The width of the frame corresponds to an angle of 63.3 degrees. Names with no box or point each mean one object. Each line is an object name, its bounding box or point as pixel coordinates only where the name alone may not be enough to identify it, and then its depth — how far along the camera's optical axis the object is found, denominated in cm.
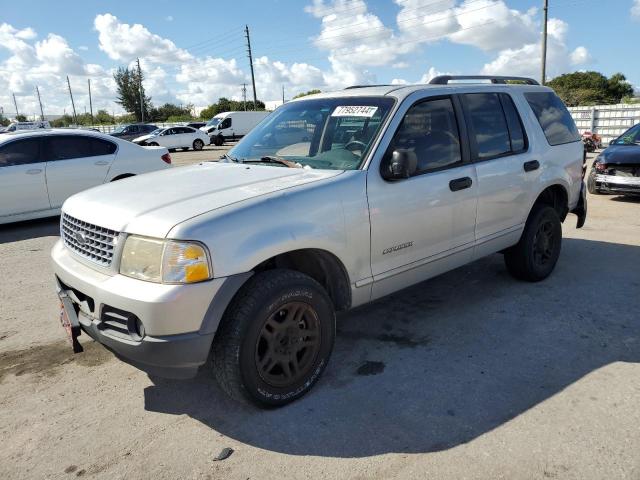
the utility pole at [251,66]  4908
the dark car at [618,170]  901
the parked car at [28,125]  4213
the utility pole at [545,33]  2600
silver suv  263
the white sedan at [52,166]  802
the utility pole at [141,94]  7312
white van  3575
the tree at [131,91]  7469
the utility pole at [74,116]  8769
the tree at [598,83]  6159
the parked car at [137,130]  3400
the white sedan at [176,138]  2825
